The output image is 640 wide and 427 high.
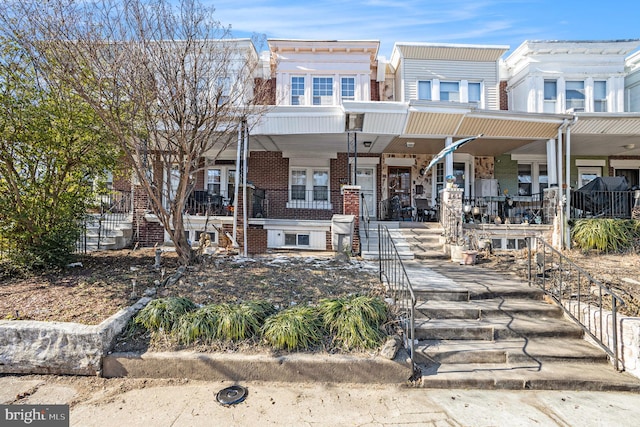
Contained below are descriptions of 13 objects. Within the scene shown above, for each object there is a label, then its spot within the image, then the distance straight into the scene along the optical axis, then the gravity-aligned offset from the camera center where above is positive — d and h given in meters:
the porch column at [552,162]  9.74 +1.80
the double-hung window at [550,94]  11.73 +4.64
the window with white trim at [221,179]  12.73 +1.61
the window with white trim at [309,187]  12.13 +1.28
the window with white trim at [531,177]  12.80 +1.78
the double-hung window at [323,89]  11.73 +4.74
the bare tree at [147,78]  4.84 +2.21
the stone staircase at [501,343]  3.48 -1.50
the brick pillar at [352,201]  8.25 +0.50
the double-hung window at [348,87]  11.69 +4.81
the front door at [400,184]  12.57 +1.45
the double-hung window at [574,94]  11.81 +4.66
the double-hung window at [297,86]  11.73 +4.85
